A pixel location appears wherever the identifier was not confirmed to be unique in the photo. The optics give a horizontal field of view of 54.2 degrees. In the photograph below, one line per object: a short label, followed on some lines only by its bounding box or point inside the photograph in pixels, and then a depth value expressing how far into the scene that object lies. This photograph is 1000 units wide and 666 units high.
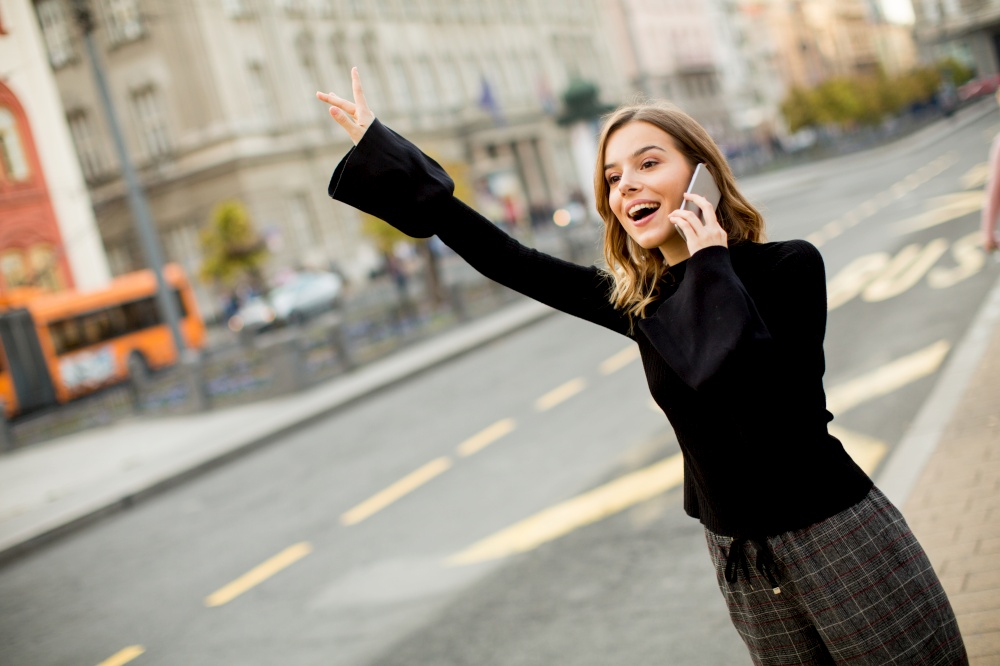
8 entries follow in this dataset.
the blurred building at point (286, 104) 34.78
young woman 1.92
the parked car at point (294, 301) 30.12
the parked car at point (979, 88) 63.31
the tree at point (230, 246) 29.33
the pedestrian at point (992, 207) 4.85
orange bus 19.91
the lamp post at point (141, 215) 18.53
